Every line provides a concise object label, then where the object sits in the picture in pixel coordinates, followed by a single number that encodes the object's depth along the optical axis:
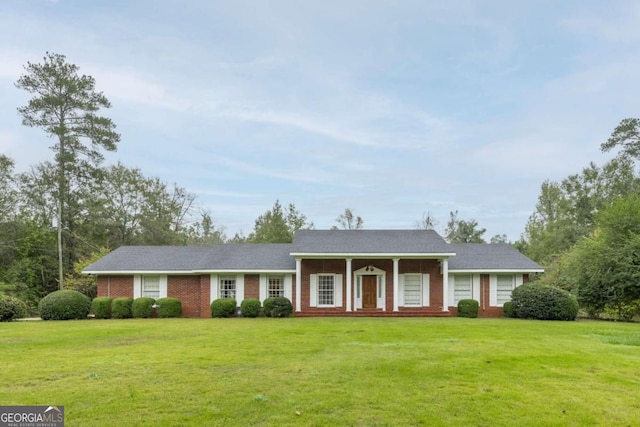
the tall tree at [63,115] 33.58
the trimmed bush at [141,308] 23.88
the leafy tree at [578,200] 43.72
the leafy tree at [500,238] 59.53
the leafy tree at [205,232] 48.12
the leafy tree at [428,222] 53.09
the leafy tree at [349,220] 52.41
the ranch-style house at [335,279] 24.44
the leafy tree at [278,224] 43.16
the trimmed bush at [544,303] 21.89
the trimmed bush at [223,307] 23.42
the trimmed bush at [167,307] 23.98
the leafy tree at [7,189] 35.22
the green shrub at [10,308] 22.47
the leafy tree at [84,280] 32.56
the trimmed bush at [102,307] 24.09
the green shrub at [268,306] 23.09
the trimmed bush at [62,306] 23.38
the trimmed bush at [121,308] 24.03
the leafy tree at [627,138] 38.91
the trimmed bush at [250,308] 23.28
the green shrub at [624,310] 22.22
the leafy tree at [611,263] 21.81
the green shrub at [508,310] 23.50
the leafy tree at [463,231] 49.94
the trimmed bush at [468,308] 23.56
